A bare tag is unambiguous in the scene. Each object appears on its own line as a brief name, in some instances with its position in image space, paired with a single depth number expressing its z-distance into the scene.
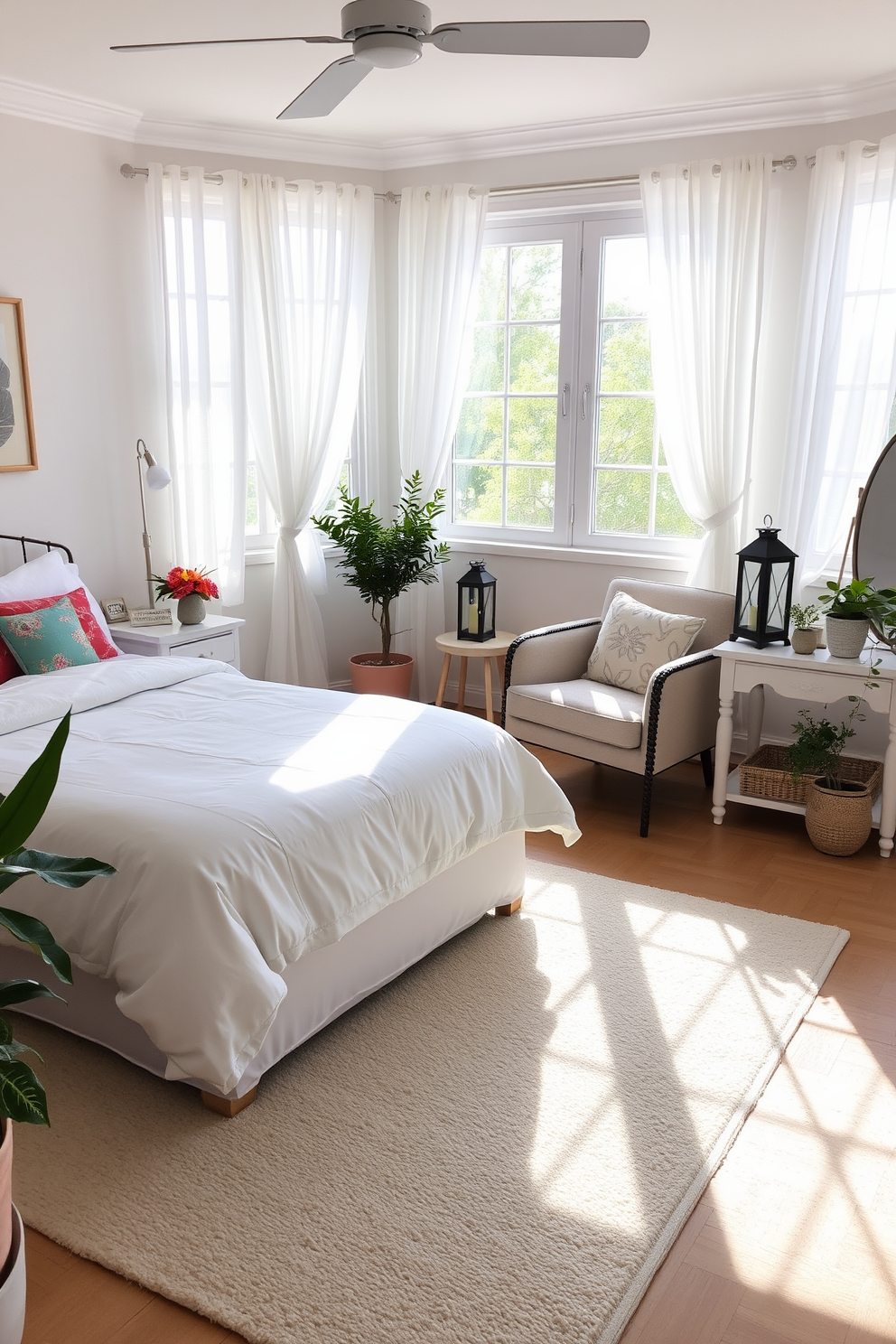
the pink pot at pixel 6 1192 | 1.62
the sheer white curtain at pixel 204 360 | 4.63
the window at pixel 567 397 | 4.86
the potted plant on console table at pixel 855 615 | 3.71
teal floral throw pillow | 3.58
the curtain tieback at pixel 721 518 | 4.54
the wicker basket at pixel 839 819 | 3.71
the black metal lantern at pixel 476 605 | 4.94
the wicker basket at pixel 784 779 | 3.93
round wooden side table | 4.86
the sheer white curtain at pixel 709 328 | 4.34
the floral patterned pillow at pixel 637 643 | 4.19
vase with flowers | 4.45
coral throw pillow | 3.59
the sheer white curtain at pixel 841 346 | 4.07
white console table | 3.67
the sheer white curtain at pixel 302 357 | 4.91
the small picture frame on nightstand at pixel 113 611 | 4.49
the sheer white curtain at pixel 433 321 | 5.02
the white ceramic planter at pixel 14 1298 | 1.63
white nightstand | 4.31
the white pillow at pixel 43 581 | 3.81
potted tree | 4.93
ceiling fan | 2.47
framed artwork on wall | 4.15
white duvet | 2.18
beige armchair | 3.88
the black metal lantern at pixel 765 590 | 3.93
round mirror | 3.86
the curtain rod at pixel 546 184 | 4.29
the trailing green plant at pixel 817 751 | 3.86
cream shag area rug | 1.88
